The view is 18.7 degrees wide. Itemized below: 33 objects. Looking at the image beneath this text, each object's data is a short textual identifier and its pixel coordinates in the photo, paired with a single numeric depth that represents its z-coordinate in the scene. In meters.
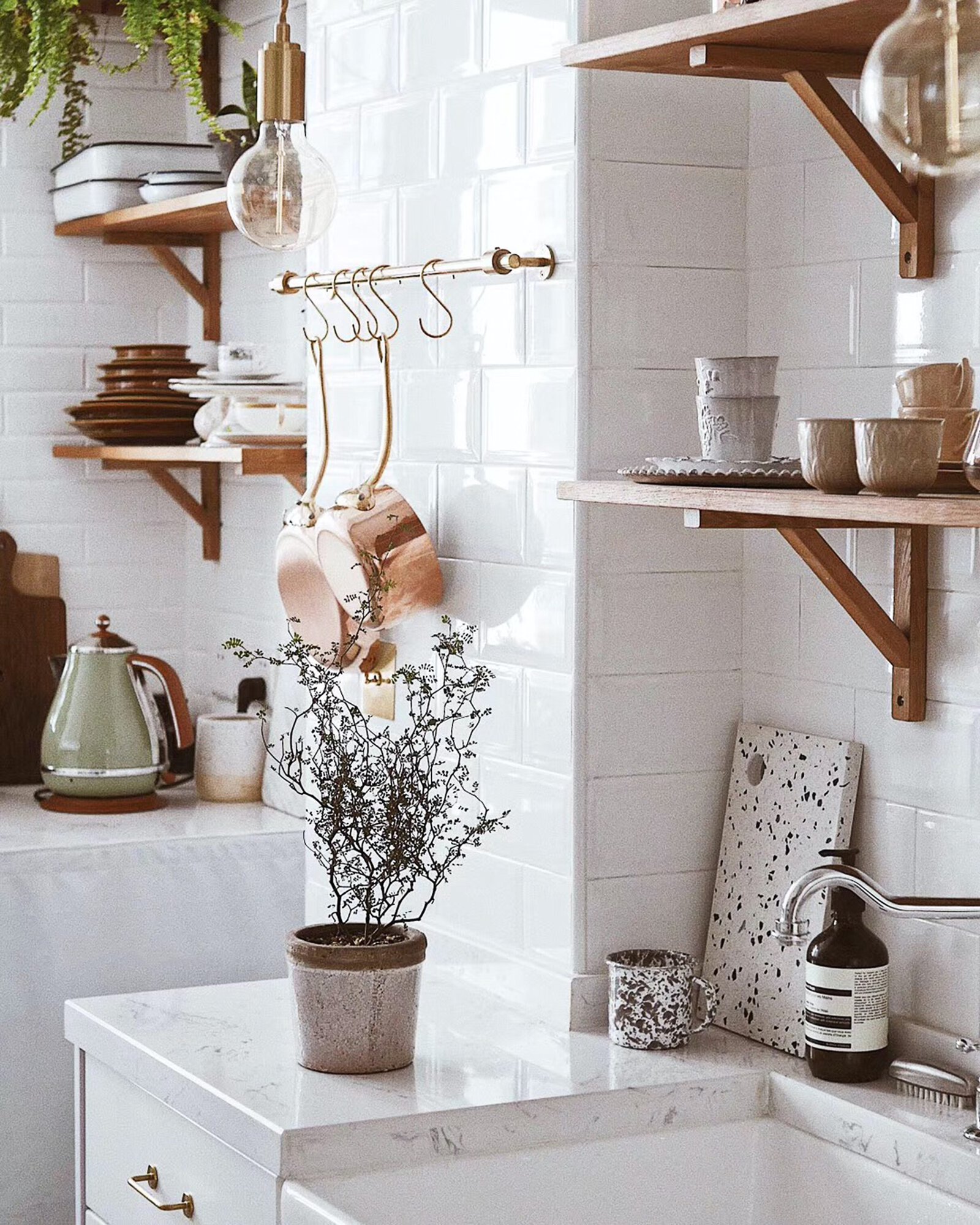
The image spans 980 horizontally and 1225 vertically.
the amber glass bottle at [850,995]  2.65
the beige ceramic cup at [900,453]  2.31
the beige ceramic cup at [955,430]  2.47
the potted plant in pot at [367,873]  2.69
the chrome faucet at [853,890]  2.55
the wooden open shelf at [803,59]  2.45
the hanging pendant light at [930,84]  1.91
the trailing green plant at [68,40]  3.70
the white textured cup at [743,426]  2.54
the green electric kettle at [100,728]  3.90
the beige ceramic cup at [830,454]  2.36
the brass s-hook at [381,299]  3.02
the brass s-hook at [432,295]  2.93
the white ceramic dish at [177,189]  3.90
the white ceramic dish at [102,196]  3.99
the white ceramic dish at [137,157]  3.96
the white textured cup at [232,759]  4.03
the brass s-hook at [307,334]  3.17
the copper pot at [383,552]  3.00
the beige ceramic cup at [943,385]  2.49
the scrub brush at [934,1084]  2.60
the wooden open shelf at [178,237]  4.04
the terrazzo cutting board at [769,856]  2.75
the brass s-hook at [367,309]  3.04
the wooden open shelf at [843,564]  2.50
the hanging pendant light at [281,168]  2.76
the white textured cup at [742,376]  2.54
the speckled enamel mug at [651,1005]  2.76
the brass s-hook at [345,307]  3.05
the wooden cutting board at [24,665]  4.18
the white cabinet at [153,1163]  2.61
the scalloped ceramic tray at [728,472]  2.49
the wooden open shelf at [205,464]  3.70
